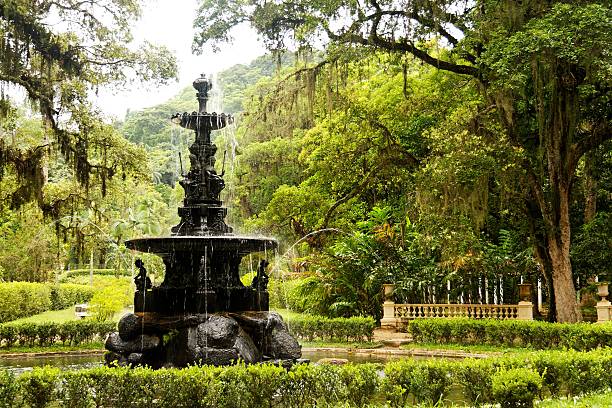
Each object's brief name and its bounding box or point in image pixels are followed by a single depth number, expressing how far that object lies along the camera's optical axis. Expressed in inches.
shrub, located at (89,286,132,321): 861.2
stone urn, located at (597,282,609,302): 806.5
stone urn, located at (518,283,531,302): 828.0
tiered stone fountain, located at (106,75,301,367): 397.4
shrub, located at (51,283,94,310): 1330.0
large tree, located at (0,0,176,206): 590.2
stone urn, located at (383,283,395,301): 860.0
